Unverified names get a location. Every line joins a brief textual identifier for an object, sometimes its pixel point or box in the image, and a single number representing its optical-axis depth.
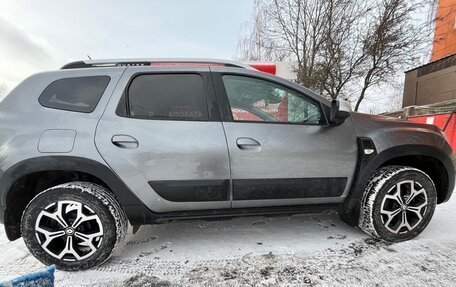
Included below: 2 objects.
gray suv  2.31
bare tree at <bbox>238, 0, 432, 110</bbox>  12.56
